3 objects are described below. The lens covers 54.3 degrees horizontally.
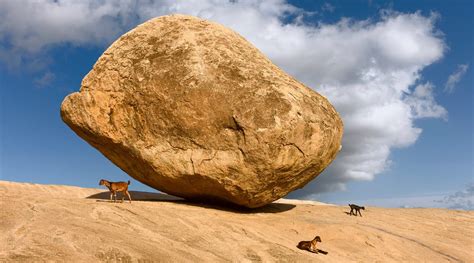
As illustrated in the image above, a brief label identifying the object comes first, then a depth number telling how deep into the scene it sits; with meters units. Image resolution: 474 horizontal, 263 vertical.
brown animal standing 11.02
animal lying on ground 9.81
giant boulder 10.66
